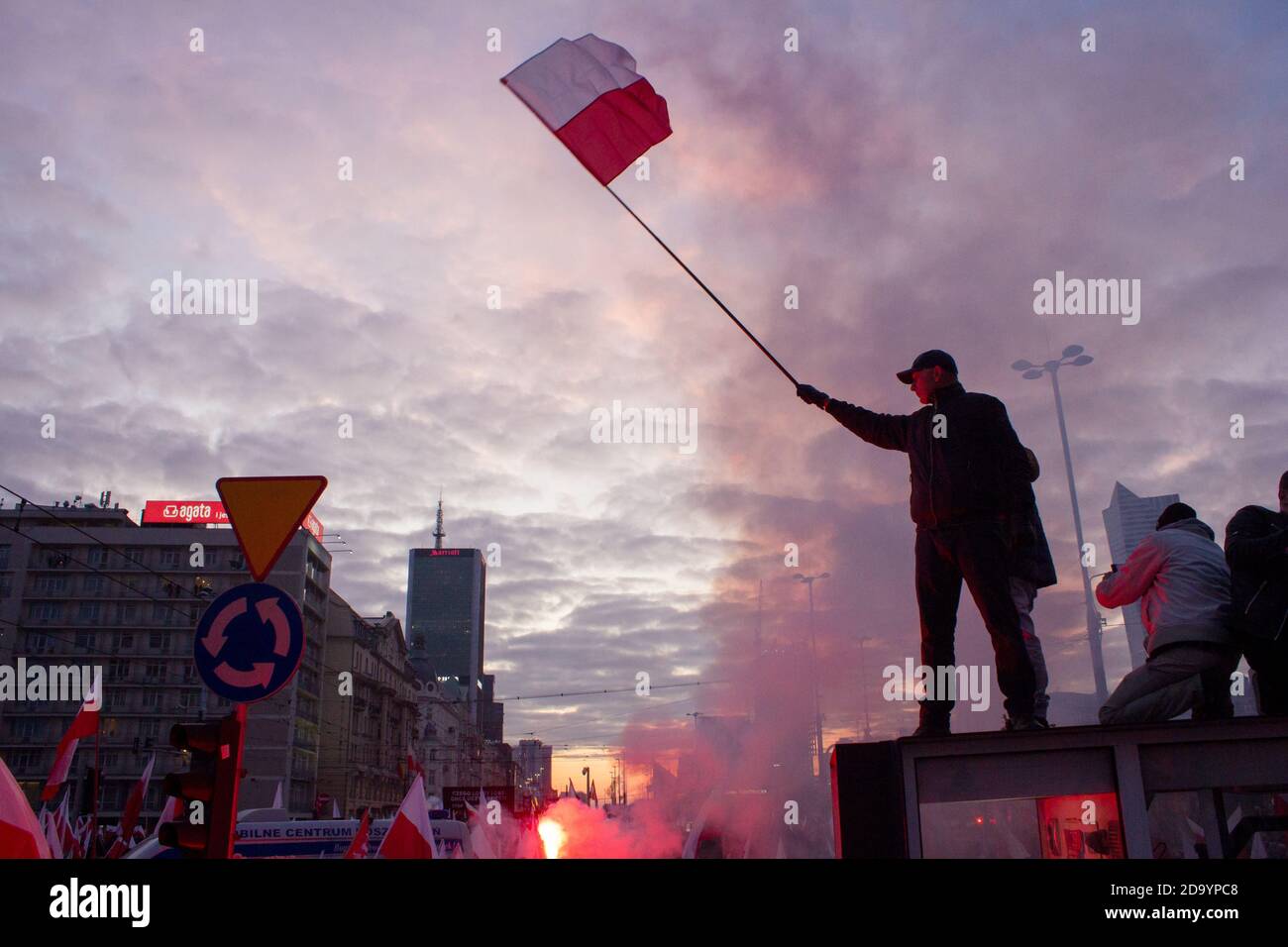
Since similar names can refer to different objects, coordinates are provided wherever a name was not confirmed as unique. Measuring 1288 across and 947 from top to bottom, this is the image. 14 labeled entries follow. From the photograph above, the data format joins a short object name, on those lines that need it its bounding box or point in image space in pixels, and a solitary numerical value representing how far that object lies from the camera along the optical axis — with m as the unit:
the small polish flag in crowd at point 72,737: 14.31
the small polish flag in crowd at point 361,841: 11.12
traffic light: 5.14
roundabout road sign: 5.54
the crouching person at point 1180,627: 5.07
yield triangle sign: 6.05
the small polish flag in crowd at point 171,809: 13.92
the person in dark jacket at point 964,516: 5.44
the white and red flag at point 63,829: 15.01
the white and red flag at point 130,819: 17.00
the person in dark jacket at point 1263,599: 4.96
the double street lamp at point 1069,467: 25.58
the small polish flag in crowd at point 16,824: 4.02
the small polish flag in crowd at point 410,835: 7.84
